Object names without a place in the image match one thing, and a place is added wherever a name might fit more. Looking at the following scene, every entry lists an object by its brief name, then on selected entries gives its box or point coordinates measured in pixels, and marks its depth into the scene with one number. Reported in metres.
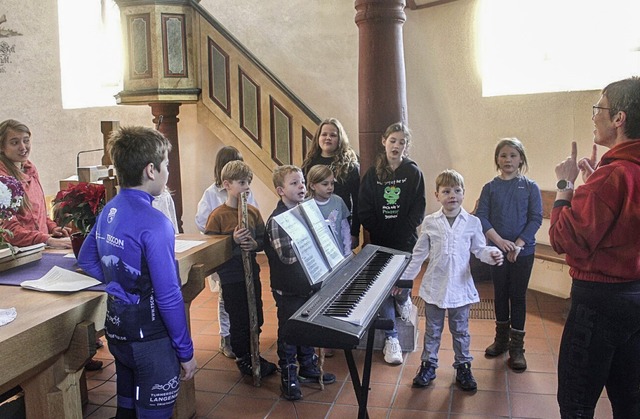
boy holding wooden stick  3.87
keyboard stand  2.72
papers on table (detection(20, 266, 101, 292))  2.58
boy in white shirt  3.76
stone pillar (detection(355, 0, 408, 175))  4.64
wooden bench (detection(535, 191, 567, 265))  5.77
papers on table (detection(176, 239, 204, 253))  3.35
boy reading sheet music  3.64
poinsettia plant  3.01
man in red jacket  2.30
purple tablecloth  2.75
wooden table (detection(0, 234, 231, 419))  2.09
